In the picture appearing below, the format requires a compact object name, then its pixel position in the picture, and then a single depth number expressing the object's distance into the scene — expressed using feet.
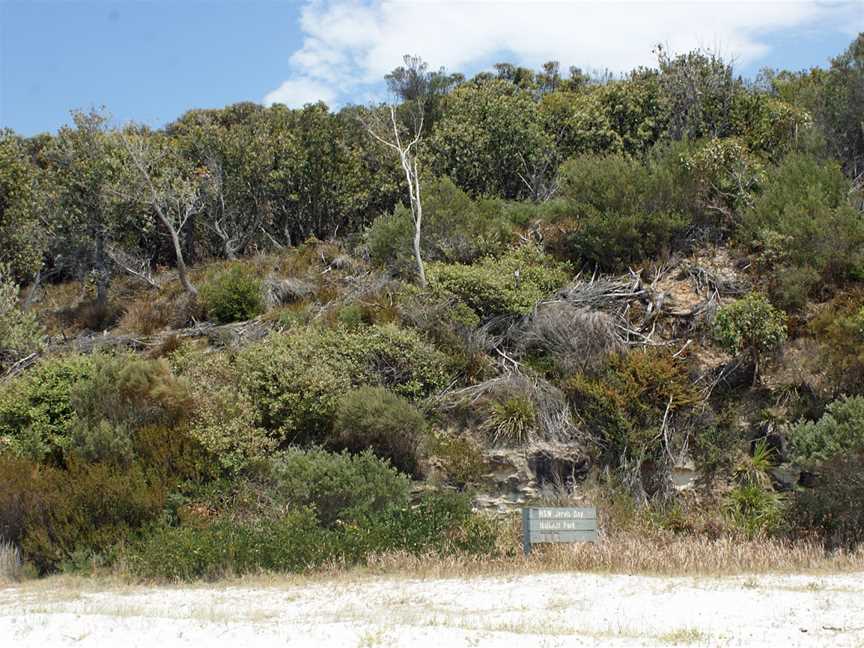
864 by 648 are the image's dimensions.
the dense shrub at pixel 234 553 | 42.24
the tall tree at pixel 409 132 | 68.49
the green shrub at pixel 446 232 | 70.03
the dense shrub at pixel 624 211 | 64.23
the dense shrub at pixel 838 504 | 42.55
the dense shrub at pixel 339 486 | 45.93
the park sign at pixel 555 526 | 41.68
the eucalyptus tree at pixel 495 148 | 86.53
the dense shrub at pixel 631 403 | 51.52
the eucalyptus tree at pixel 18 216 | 81.00
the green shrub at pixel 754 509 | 44.96
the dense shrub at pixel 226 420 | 50.14
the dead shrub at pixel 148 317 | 76.33
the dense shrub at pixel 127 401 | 52.39
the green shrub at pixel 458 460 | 50.78
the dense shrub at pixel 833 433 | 42.96
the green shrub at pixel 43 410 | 53.72
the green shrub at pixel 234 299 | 72.59
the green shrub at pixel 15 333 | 68.54
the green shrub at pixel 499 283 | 59.67
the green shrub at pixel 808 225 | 57.77
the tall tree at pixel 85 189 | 82.99
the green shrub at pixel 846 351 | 49.32
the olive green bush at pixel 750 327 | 53.31
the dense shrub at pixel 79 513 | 46.57
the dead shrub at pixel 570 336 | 55.77
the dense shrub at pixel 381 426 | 50.44
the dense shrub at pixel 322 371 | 52.75
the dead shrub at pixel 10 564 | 46.50
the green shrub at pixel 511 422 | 51.78
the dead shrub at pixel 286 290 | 74.79
